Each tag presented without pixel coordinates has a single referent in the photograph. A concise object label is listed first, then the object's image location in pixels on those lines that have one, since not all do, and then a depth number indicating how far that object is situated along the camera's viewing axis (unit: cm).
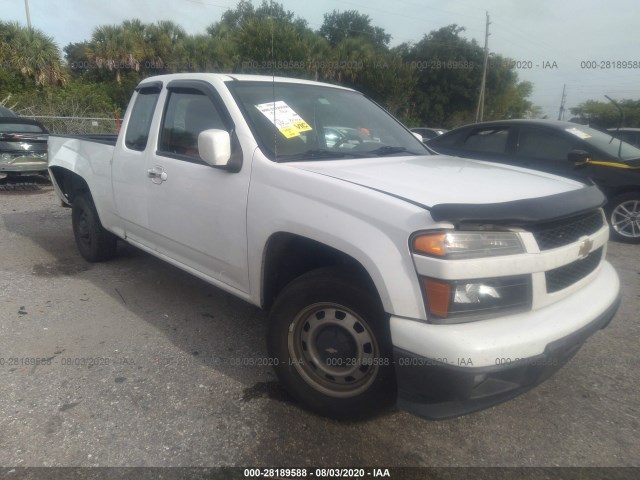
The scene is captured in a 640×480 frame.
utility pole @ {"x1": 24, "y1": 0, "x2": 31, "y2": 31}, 3132
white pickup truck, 204
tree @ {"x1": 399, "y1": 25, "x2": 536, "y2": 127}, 3575
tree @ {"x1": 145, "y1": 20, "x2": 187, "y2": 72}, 2906
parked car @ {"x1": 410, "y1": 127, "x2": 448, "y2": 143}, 1502
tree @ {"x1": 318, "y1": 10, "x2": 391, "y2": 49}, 3988
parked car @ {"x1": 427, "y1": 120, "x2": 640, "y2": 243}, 614
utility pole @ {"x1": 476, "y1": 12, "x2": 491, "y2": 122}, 2966
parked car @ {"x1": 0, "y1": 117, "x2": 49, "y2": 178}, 920
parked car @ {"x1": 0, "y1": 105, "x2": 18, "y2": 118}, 1029
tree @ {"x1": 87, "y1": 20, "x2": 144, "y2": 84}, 2962
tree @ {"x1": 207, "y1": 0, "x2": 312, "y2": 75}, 1964
